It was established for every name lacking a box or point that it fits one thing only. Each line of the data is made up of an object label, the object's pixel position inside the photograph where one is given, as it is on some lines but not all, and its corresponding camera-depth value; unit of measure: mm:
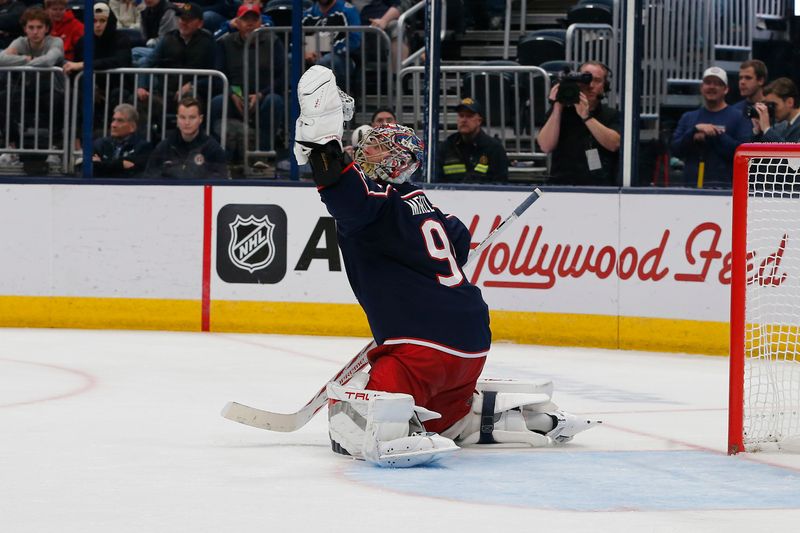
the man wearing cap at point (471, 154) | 16469
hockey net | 9141
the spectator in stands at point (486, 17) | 21797
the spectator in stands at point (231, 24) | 19112
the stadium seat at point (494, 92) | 18125
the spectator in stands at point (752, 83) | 15195
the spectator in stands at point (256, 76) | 18016
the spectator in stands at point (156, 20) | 19672
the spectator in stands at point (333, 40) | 18437
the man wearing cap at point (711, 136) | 15383
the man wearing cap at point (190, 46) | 18359
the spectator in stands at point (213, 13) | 19562
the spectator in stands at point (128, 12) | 20344
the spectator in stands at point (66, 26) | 19000
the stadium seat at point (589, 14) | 19000
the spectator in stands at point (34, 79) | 18156
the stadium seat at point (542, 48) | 19203
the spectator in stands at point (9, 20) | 20062
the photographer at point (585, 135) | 15883
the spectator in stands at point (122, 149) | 17375
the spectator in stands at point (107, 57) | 17656
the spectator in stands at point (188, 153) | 17250
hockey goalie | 8320
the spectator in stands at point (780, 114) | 14633
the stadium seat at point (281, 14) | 19547
